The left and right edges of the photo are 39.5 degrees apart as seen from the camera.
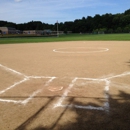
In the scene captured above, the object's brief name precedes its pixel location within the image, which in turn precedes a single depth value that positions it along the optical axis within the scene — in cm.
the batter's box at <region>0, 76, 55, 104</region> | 483
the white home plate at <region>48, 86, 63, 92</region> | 550
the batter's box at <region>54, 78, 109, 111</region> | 433
